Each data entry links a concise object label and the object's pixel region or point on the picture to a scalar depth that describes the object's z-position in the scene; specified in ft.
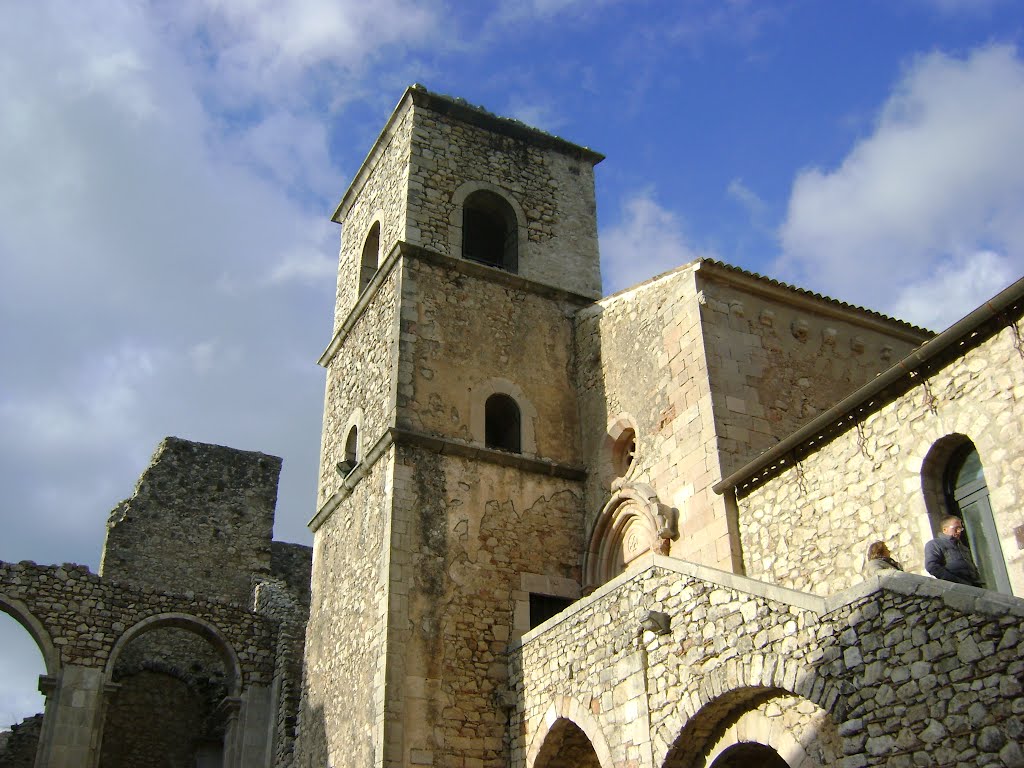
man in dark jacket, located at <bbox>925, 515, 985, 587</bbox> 24.53
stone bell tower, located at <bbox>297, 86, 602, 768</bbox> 39.04
